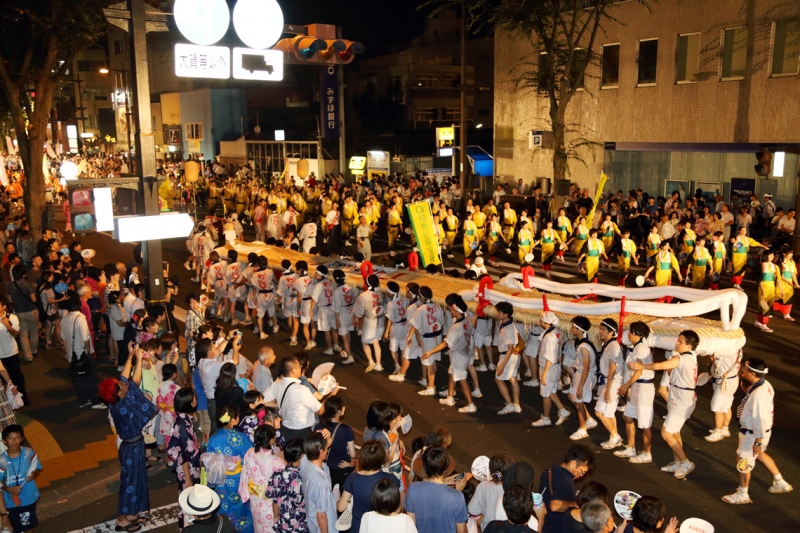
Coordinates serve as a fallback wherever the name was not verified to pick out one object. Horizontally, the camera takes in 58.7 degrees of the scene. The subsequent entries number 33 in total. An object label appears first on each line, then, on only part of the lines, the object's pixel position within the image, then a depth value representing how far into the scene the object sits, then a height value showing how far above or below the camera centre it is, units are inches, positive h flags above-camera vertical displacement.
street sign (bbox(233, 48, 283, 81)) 499.5 +63.4
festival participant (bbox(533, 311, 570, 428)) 361.7 -110.6
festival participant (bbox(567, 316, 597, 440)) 343.0 -109.6
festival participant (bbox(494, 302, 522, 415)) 380.2 -106.1
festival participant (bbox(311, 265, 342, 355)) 499.2 -104.2
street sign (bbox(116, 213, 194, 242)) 410.3 -43.4
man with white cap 206.5 -102.4
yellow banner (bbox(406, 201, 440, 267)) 554.7 -62.5
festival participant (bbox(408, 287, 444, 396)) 418.9 -101.9
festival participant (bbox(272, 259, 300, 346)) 532.7 -105.8
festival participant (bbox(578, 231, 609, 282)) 644.7 -93.9
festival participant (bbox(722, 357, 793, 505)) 285.4 -109.8
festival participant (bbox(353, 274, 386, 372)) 460.8 -106.2
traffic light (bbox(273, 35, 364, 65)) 598.9 +86.2
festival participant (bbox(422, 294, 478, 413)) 396.2 -107.7
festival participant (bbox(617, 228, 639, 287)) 647.1 -98.2
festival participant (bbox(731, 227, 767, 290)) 603.8 -88.1
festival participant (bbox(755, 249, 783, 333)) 516.7 -101.1
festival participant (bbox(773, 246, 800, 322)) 527.5 -93.8
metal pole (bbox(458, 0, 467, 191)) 1034.1 +36.3
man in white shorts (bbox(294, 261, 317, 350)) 512.7 -101.1
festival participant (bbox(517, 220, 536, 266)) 706.8 -90.0
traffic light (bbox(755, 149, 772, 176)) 687.1 -16.0
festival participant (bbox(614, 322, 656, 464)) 322.0 -108.4
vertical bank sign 1248.2 +87.4
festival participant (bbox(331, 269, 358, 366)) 489.7 -105.5
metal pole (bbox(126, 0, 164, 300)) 410.9 +4.7
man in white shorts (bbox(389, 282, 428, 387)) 427.8 -118.6
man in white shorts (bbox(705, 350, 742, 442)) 347.6 -116.0
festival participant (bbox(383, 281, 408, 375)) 452.8 -108.3
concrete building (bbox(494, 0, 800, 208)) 818.8 +62.3
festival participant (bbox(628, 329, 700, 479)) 314.3 -104.9
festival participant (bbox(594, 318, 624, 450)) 332.2 -106.2
